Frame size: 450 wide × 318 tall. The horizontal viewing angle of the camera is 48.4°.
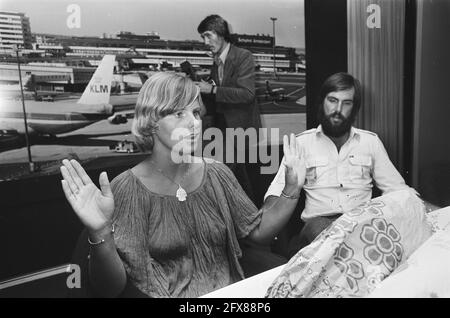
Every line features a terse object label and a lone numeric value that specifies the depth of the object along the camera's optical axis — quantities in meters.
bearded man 2.30
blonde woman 1.86
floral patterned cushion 1.80
